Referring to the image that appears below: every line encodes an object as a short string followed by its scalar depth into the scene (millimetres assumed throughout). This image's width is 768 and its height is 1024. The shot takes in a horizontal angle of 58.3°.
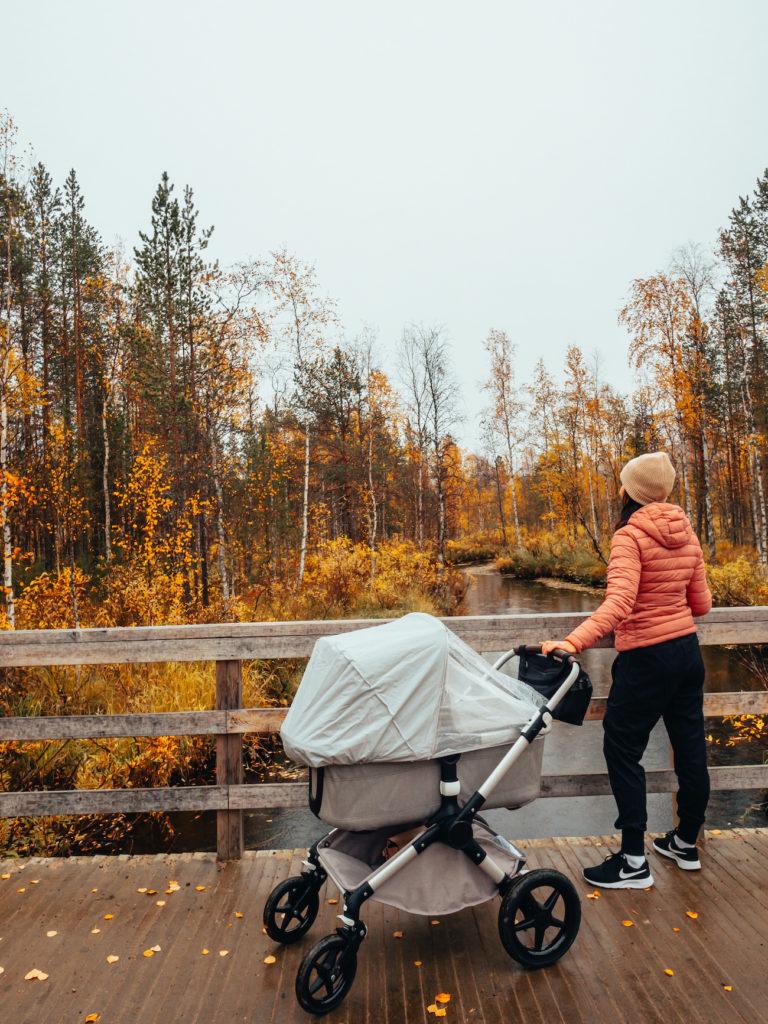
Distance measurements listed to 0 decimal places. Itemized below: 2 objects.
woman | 3055
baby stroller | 2422
